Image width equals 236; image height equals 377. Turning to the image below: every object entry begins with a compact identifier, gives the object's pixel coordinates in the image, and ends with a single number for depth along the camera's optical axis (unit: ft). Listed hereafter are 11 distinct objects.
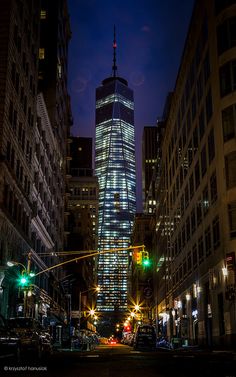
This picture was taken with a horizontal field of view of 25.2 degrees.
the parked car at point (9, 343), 60.26
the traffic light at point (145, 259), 110.11
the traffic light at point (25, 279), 129.80
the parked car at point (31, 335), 73.15
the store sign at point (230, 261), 142.41
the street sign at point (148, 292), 385.83
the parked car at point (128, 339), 263.25
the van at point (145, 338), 175.94
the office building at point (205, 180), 152.94
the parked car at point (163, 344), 184.67
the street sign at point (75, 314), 283.87
